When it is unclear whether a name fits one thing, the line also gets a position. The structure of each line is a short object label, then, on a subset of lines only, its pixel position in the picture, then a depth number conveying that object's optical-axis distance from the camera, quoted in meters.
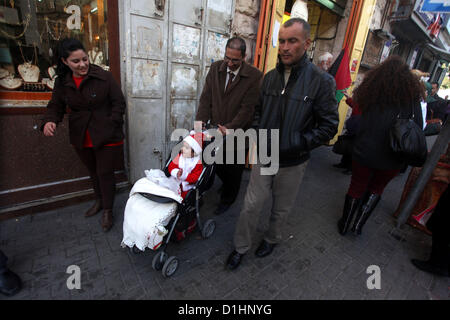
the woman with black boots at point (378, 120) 2.41
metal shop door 3.05
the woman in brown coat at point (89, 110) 2.30
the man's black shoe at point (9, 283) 1.89
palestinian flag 5.08
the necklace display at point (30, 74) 2.69
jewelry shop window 2.54
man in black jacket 1.87
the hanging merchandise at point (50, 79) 2.85
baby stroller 2.05
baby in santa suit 2.32
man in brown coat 2.61
